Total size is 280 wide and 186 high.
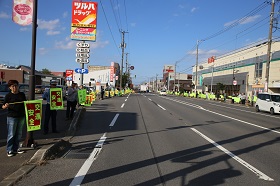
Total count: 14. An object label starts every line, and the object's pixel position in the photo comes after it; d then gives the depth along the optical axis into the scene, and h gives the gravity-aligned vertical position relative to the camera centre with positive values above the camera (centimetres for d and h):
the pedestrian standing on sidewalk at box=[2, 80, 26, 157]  484 -77
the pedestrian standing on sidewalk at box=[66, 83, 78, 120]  1002 -64
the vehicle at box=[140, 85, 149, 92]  7610 -35
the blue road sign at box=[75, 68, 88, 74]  1378 +98
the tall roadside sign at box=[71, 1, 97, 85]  1294 +383
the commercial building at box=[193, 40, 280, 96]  3323 +416
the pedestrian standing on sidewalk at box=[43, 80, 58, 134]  720 -103
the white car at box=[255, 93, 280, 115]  1713 -104
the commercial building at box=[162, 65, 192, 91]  9944 +485
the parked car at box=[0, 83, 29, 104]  1341 -42
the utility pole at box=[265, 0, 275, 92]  2243 +616
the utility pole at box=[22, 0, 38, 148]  537 +25
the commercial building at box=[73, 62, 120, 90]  5898 +298
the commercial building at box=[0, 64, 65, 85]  4319 +182
